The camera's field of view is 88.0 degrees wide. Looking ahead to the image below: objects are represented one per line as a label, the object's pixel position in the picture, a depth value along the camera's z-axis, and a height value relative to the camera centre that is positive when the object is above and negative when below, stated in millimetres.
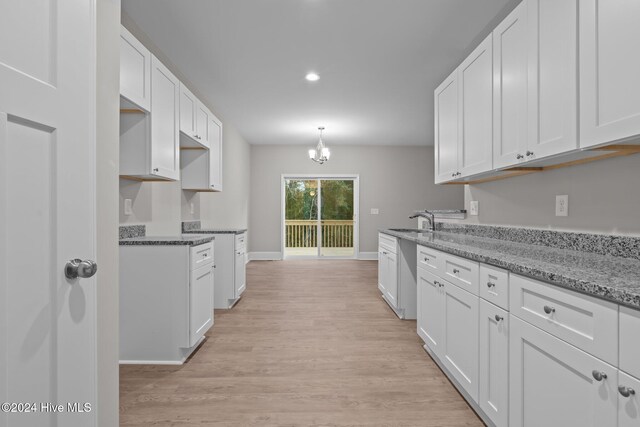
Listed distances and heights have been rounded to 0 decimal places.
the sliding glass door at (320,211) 7543 +9
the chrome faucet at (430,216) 3545 -51
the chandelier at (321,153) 5828 +1048
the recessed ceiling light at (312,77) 3715 +1537
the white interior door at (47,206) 811 +14
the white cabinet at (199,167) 3656 +490
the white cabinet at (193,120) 2930 +881
